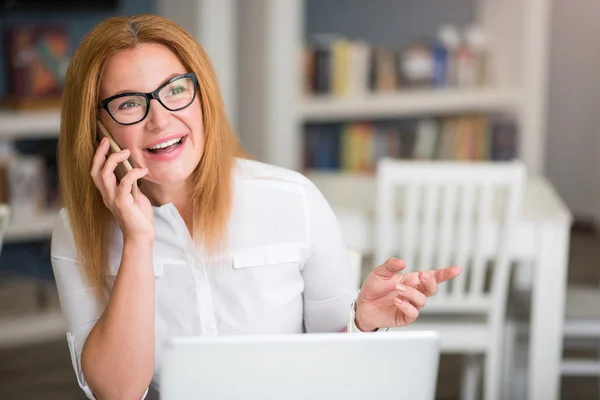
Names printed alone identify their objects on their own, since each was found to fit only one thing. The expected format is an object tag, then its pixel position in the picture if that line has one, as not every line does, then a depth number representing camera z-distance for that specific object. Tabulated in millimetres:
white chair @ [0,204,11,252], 2547
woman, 2030
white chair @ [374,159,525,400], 3141
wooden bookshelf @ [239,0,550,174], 4718
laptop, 1650
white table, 3276
